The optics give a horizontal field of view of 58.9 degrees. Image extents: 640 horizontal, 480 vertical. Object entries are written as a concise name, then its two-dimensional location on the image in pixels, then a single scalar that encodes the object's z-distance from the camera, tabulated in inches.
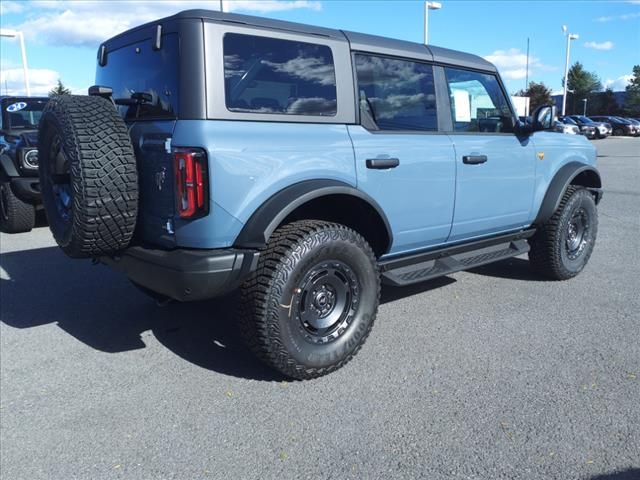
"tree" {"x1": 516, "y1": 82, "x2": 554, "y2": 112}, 2447.1
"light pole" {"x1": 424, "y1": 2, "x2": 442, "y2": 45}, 904.9
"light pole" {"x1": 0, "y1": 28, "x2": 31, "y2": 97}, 931.1
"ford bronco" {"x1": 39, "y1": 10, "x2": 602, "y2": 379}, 116.3
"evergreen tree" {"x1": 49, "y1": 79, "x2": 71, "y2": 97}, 1860.2
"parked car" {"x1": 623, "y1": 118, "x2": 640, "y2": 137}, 1622.8
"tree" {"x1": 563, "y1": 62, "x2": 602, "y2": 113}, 2615.7
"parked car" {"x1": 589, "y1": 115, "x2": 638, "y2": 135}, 1621.6
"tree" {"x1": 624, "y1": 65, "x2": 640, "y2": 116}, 2246.6
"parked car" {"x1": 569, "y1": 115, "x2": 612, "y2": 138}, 1462.8
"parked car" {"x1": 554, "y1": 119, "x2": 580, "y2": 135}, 1239.5
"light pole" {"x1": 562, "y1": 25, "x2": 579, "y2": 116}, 1912.2
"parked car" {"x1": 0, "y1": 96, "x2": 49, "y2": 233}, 286.2
